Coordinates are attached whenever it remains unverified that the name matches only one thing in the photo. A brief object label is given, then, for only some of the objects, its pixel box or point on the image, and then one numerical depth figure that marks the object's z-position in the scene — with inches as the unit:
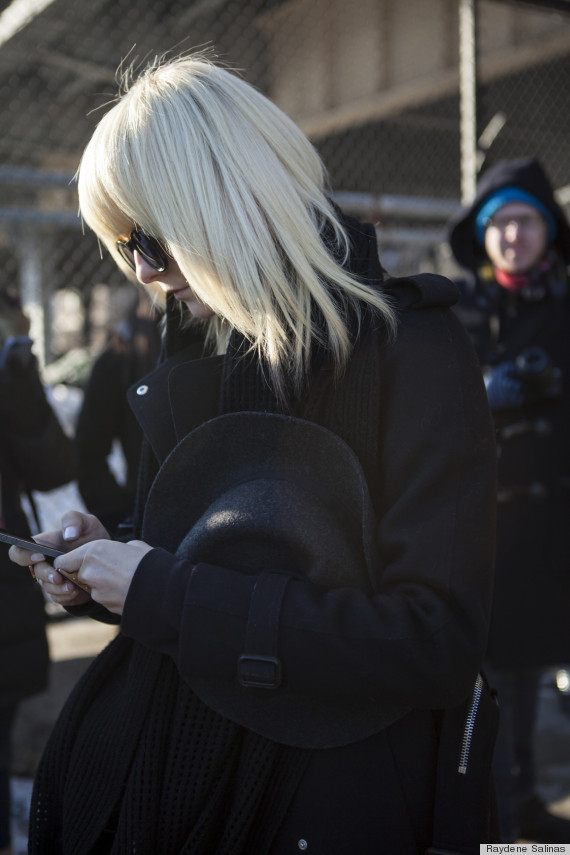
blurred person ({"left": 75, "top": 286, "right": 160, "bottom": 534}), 122.6
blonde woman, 41.4
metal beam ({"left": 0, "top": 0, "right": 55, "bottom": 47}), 150.0
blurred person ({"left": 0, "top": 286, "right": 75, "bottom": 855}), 90.4
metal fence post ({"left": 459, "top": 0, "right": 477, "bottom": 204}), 155.0
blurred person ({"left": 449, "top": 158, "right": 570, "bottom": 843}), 108.0
